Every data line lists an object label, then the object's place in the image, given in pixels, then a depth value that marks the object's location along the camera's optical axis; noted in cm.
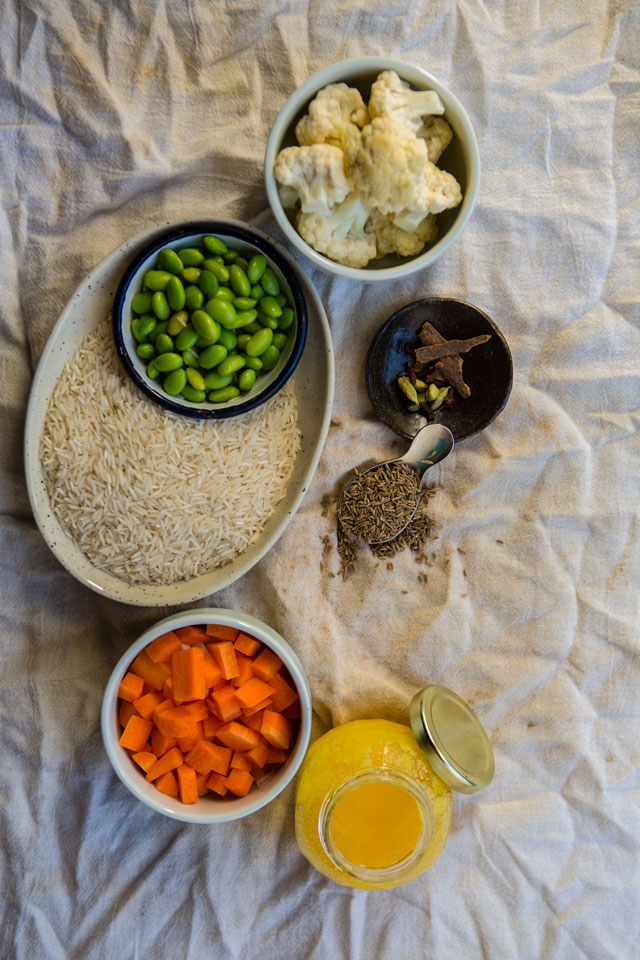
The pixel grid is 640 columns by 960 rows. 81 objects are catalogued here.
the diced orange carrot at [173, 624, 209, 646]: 48
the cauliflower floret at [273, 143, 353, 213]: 42
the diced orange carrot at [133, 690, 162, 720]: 48
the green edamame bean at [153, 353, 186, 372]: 45
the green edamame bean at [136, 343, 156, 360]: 46
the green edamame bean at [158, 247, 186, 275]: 46
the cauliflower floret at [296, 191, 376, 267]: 45
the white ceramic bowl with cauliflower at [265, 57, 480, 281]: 42
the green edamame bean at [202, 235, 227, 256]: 46
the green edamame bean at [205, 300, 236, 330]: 45
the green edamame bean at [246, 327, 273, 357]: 46
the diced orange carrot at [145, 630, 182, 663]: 47
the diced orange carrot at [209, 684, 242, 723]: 48
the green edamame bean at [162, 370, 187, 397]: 46
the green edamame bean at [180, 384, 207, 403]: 46
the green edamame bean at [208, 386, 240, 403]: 47
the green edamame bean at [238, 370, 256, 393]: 47
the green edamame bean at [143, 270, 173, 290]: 46
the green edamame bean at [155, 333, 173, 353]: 46
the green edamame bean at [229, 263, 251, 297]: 46
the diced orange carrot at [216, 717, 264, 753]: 47
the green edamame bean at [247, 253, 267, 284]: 46
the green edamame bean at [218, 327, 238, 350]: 46
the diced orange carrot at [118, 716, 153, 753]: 47
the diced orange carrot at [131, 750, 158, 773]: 48
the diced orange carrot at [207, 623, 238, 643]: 48
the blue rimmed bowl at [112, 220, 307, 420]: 46
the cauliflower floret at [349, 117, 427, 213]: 42
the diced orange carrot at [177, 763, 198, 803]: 48
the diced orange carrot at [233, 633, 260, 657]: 48
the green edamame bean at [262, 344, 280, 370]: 47
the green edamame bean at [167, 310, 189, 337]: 46
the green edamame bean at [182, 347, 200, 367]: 46
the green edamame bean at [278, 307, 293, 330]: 47
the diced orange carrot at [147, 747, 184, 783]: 48
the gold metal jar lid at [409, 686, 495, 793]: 46
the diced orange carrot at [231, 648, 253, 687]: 48
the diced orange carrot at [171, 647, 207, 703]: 47
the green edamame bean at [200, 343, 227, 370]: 45
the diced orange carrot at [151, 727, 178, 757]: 48
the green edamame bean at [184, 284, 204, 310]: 46
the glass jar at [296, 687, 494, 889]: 46
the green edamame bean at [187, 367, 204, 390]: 46
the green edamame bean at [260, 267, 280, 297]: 47
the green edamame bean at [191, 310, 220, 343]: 45
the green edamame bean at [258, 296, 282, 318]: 46
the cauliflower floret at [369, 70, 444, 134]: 43
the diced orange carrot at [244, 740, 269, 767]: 48
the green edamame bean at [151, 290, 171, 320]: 46
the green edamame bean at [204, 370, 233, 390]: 46
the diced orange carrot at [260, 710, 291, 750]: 48
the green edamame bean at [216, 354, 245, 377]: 46
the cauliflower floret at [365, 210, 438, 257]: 46
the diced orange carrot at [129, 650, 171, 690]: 48
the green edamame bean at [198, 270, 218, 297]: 46
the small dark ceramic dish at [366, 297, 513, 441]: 51
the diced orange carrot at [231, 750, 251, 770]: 48
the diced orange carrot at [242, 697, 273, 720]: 48
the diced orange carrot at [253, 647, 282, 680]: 48
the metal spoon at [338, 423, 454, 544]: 51
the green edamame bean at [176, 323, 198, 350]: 46
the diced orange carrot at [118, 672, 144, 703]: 47
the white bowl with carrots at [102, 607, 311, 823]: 47
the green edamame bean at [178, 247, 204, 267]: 46
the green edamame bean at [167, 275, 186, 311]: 45
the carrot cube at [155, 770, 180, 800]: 48
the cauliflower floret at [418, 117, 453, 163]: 45
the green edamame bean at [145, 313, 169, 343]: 46
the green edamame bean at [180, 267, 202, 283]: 46
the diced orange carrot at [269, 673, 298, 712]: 48
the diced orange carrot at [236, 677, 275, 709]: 47
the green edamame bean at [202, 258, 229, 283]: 46
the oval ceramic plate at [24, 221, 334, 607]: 46
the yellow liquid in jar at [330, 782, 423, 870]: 46
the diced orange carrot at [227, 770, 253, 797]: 48
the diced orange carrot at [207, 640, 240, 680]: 47
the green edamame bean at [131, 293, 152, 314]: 46
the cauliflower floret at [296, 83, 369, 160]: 44
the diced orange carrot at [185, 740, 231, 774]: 48
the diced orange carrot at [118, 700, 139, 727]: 48
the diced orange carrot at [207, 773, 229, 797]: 48
